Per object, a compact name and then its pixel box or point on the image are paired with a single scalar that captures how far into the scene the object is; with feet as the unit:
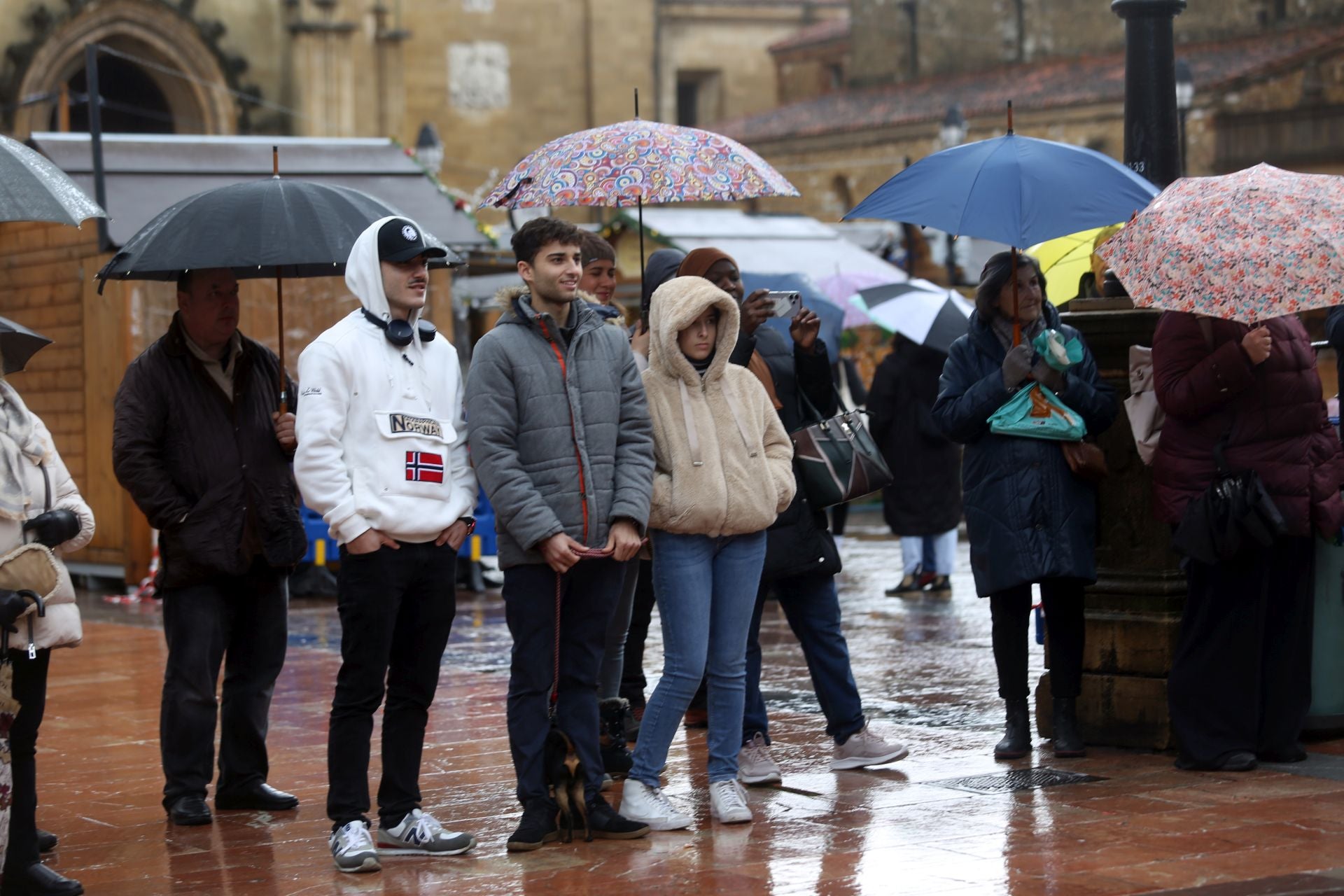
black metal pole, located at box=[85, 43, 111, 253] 48.16
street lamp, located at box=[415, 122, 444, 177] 84.94
